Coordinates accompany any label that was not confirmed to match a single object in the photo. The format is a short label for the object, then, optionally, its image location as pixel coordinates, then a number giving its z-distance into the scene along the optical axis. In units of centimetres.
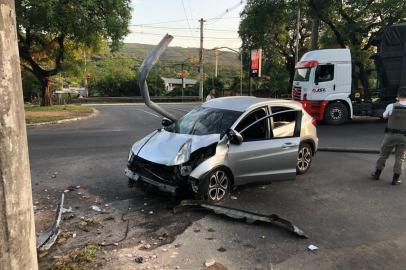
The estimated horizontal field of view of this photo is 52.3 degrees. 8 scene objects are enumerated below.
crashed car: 623
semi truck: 1732
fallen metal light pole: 782
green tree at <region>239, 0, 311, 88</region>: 4081
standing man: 763
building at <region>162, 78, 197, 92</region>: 8959
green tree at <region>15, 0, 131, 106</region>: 1948
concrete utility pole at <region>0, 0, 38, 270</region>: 226
